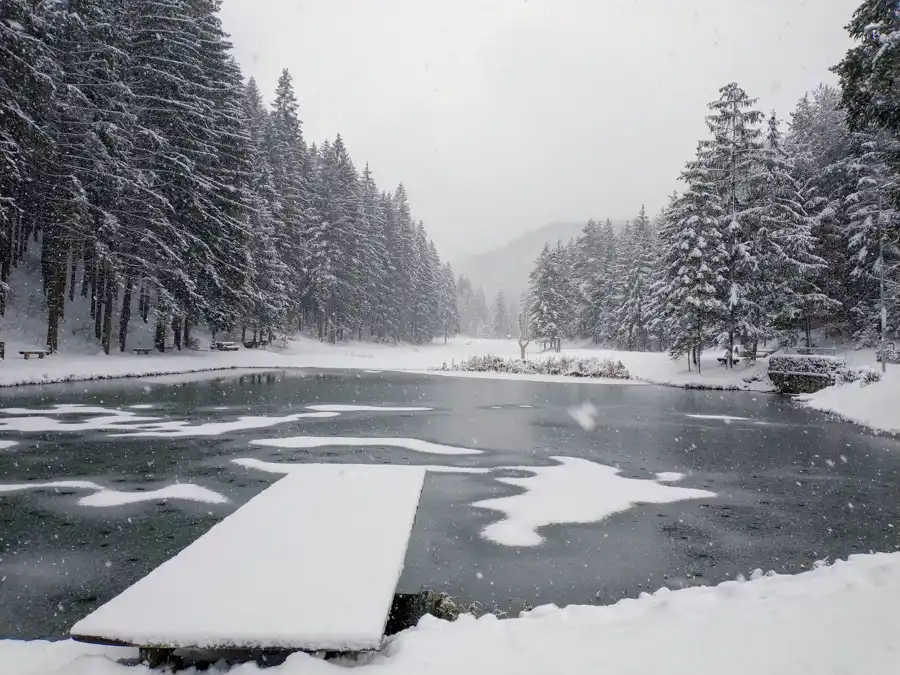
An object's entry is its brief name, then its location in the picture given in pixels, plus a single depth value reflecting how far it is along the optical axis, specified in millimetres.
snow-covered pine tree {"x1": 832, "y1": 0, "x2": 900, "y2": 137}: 12859
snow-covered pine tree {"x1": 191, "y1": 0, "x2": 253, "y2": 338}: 29781
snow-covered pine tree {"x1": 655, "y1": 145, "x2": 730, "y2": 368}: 30703
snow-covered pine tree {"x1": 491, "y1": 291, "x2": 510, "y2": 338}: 127500
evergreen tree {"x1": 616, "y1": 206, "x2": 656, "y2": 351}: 56094
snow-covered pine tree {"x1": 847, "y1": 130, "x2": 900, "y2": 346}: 30203
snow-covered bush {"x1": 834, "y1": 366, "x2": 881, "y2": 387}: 20172
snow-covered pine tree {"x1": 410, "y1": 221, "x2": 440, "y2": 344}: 70625
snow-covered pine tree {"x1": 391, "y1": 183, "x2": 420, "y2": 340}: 65250
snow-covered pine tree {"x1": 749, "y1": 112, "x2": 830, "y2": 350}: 30438
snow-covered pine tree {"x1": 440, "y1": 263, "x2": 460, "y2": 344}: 86000
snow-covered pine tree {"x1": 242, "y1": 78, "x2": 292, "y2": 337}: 36375
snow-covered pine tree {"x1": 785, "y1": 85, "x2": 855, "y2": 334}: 34312
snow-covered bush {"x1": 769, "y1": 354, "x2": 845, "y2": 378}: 26328
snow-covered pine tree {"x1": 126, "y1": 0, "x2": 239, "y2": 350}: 26641
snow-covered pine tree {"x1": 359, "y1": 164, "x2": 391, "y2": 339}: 54781
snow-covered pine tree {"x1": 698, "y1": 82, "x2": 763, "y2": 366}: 30484
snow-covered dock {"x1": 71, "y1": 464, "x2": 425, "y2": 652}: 2961
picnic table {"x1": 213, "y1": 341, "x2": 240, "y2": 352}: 35544
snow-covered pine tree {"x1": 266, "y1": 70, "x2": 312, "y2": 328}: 43688
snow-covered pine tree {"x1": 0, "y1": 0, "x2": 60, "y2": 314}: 17281
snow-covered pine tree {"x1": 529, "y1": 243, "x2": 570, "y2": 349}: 63625
